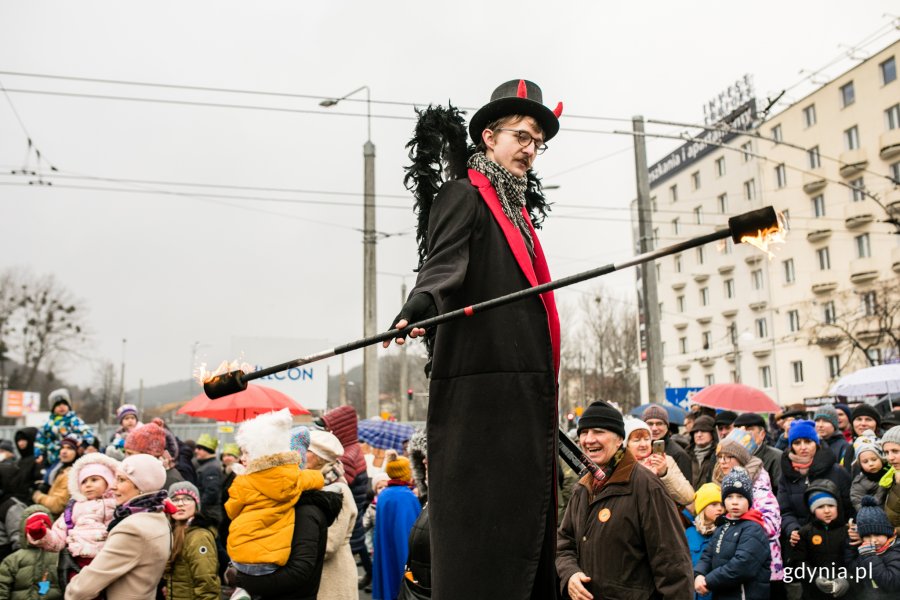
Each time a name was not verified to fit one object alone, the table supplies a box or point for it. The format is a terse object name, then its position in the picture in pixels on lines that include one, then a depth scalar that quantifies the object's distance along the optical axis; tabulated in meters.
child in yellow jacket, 4.11
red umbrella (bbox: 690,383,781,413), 10.05
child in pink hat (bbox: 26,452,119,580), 5.30
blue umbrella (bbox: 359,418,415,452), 12.47
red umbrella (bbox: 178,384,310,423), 8.91
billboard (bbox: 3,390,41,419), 41.47
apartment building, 38.00
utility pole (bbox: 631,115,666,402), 14.84
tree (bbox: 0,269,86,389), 44.02
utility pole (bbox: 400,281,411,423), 36.22
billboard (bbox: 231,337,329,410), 13.17
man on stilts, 2.25
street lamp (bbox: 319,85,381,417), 16.28
